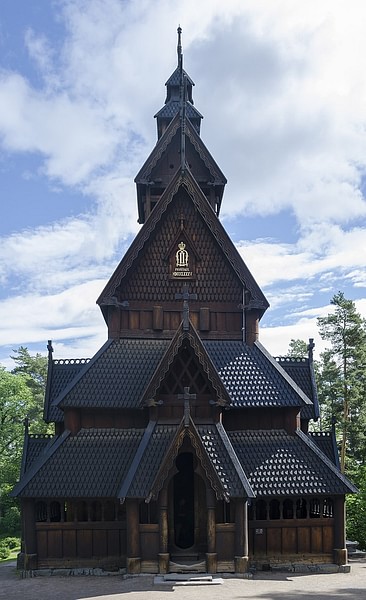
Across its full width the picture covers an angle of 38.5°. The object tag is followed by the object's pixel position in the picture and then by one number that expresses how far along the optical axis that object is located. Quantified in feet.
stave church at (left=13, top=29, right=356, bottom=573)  52.16
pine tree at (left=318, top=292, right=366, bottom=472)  123.44
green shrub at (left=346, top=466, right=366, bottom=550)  75.15
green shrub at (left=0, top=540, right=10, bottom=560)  92.08
